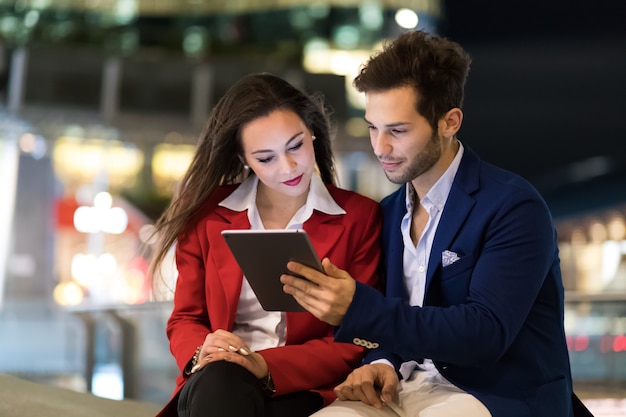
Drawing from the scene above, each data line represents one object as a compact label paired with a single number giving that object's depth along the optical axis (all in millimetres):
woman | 2812
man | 2371
